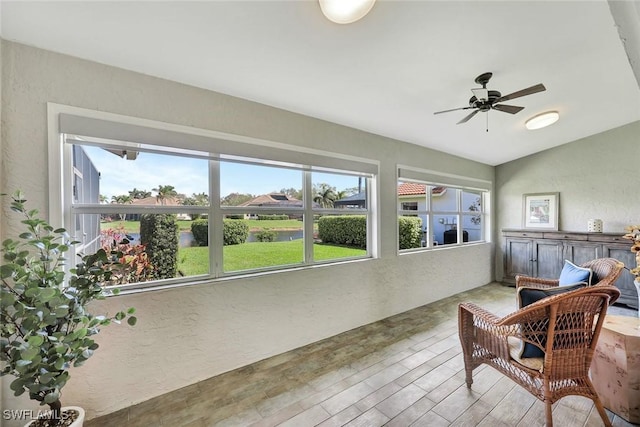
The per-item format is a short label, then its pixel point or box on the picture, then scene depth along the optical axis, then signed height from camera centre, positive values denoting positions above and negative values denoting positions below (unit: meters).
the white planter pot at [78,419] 1.38 -1.08
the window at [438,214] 3.99 -0.04
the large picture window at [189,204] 1.93 +0.10
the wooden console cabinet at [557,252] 3.81 -0.67
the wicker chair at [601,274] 1.96 -0.51
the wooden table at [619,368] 1.69 -1.05
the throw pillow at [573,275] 1.92 -0.50
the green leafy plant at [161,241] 2.13 -0.21
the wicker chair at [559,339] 1.52 -0.78
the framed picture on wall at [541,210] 4.73 +0.00
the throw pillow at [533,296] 1.68 -0.54
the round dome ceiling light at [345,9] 1.49 +1.17
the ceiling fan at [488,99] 2.26 +1.00
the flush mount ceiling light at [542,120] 3.31 +1.15
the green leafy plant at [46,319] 1.21 -0.51
